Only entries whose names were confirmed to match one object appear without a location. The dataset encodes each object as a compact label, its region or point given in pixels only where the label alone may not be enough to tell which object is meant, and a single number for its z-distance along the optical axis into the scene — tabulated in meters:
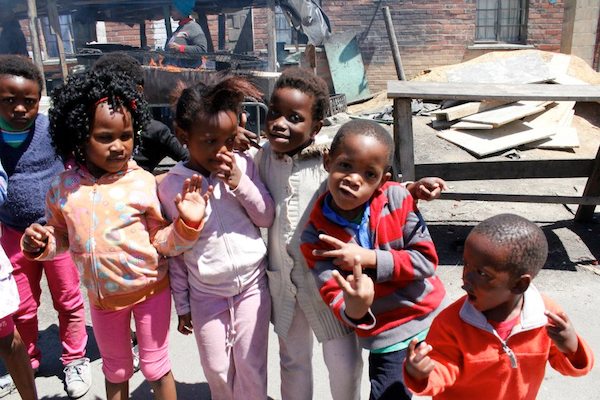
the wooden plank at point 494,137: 6.17
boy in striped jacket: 1.73
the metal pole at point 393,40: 11.06
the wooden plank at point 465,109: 6.87
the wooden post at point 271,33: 10.21
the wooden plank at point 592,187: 4.39
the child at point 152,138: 2.88
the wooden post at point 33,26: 9.96
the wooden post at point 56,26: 9.88
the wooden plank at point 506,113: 6.35
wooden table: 4.04
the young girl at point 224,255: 1.97
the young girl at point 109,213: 1.96
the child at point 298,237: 1.99
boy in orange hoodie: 1.51
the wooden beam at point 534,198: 4.25
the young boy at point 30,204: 2.38
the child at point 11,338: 2.14
